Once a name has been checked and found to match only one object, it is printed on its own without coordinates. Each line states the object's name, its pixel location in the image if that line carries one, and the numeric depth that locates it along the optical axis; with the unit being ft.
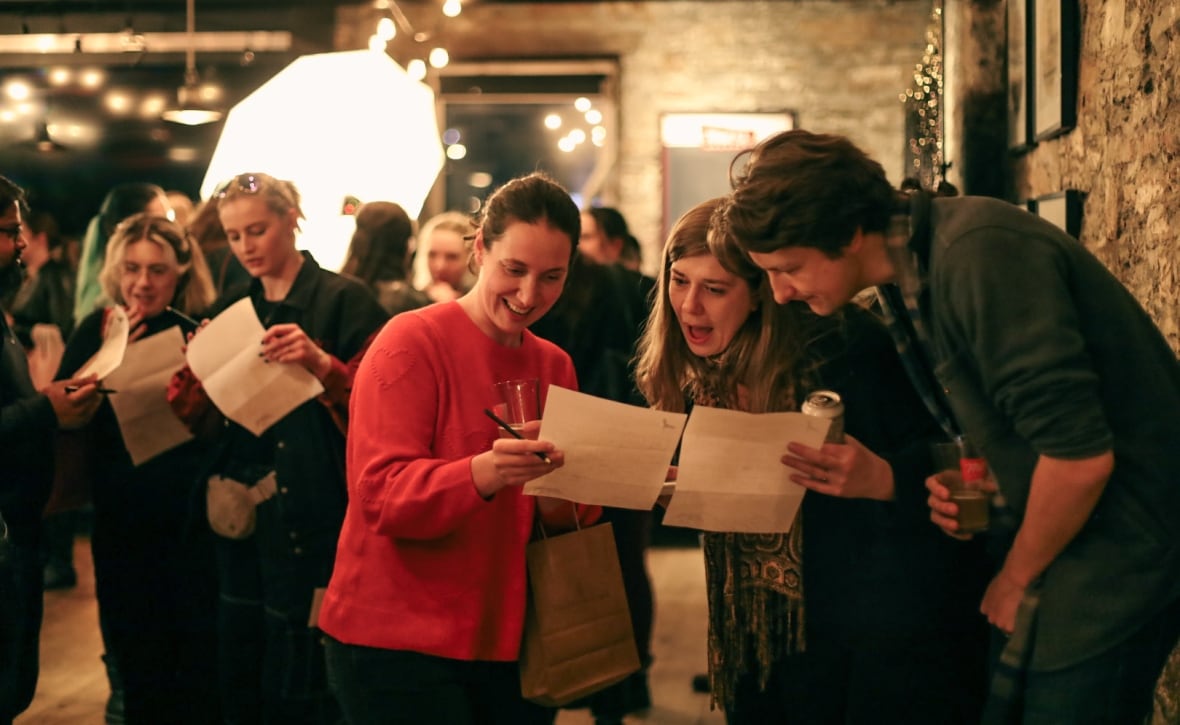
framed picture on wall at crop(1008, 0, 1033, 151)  11.57
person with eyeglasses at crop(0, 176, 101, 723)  9.46
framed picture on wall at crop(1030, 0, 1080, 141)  9.68
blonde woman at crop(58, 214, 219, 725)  11.42
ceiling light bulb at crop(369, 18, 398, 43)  24.22
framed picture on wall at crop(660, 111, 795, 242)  26.89
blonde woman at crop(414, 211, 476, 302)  16.25
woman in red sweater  6.49
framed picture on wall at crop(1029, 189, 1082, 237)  9.72
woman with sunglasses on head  10.27
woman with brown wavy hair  6.53
